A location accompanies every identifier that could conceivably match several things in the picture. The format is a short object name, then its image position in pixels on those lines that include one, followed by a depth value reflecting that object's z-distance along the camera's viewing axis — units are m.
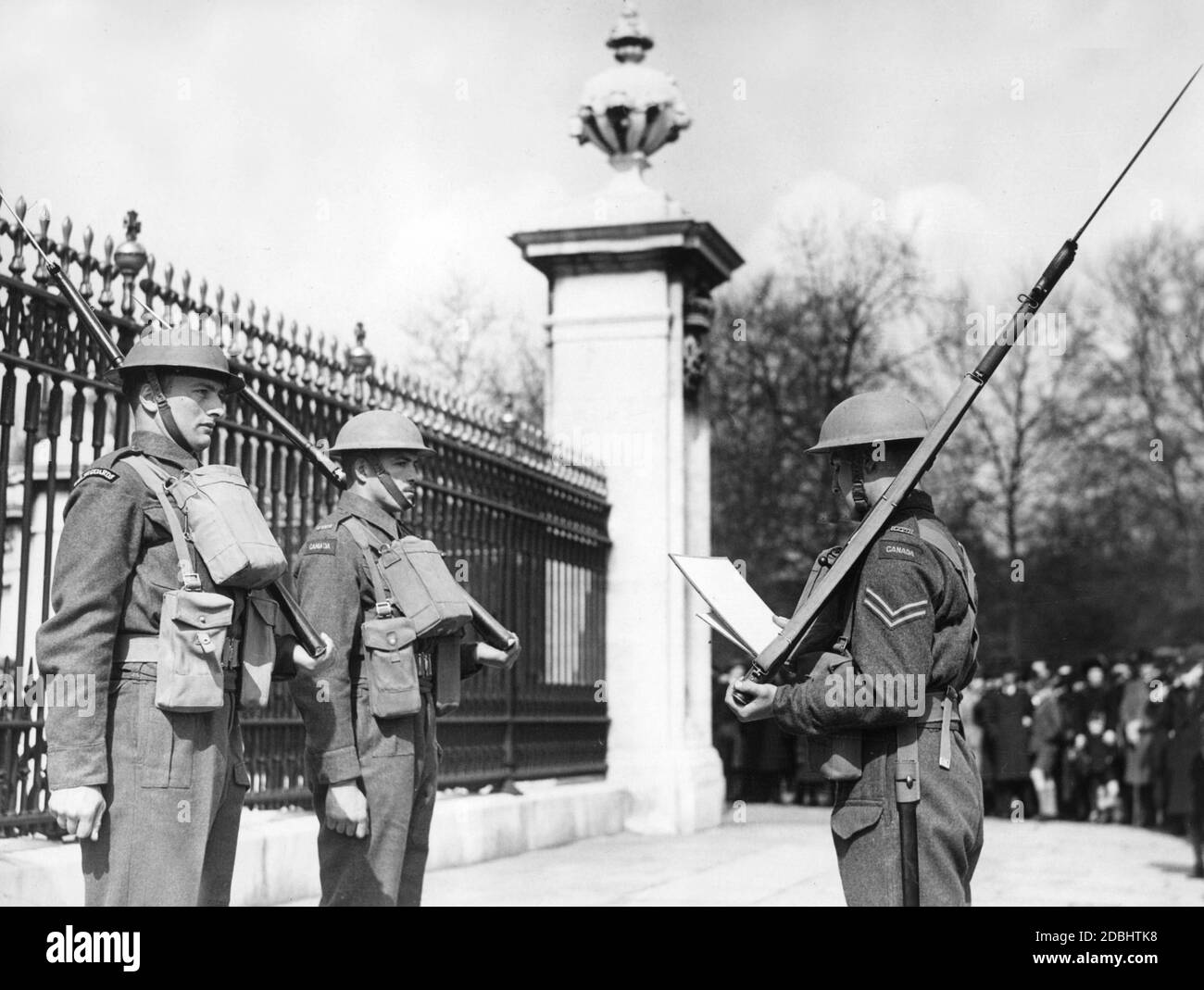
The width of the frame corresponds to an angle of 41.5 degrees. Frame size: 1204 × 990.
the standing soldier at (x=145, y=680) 3.96
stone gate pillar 11.76
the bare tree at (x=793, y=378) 28.45
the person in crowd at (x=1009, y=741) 15.94
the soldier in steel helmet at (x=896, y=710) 4.20
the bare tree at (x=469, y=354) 29.23
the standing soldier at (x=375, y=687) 4.92
